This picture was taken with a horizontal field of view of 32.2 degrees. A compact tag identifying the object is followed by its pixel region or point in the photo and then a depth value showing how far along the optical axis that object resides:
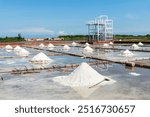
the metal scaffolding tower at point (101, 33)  36.62
